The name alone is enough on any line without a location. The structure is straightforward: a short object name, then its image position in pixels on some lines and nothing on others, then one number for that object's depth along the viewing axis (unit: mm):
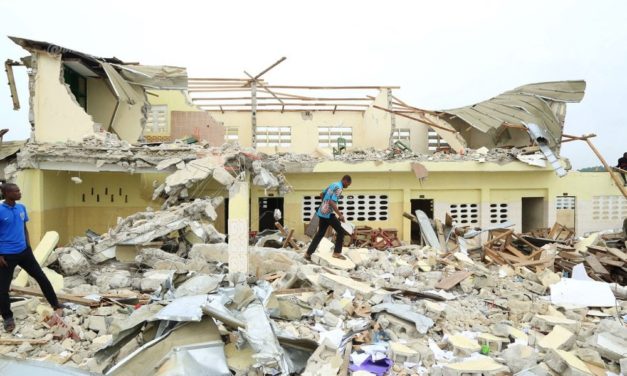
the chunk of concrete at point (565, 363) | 4531
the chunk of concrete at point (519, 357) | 4789
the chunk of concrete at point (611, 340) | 5020
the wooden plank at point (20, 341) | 5094
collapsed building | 4887
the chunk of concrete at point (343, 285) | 6949
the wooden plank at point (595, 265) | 9258
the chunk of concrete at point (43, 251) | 7215
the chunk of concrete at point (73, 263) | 7879
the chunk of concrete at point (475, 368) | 4543
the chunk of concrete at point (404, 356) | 4926
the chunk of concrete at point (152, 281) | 7211
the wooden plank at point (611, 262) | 9383
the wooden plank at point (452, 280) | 7879
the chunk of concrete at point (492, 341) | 5363
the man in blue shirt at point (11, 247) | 5215
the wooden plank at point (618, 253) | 9617
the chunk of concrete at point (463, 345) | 5172
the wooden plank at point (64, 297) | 6246
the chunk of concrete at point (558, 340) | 5289
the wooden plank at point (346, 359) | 4547
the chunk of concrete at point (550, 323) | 5951
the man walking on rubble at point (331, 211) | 8391
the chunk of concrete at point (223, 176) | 10055
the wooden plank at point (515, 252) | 10355
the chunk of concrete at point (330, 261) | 8664
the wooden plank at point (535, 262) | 9609
